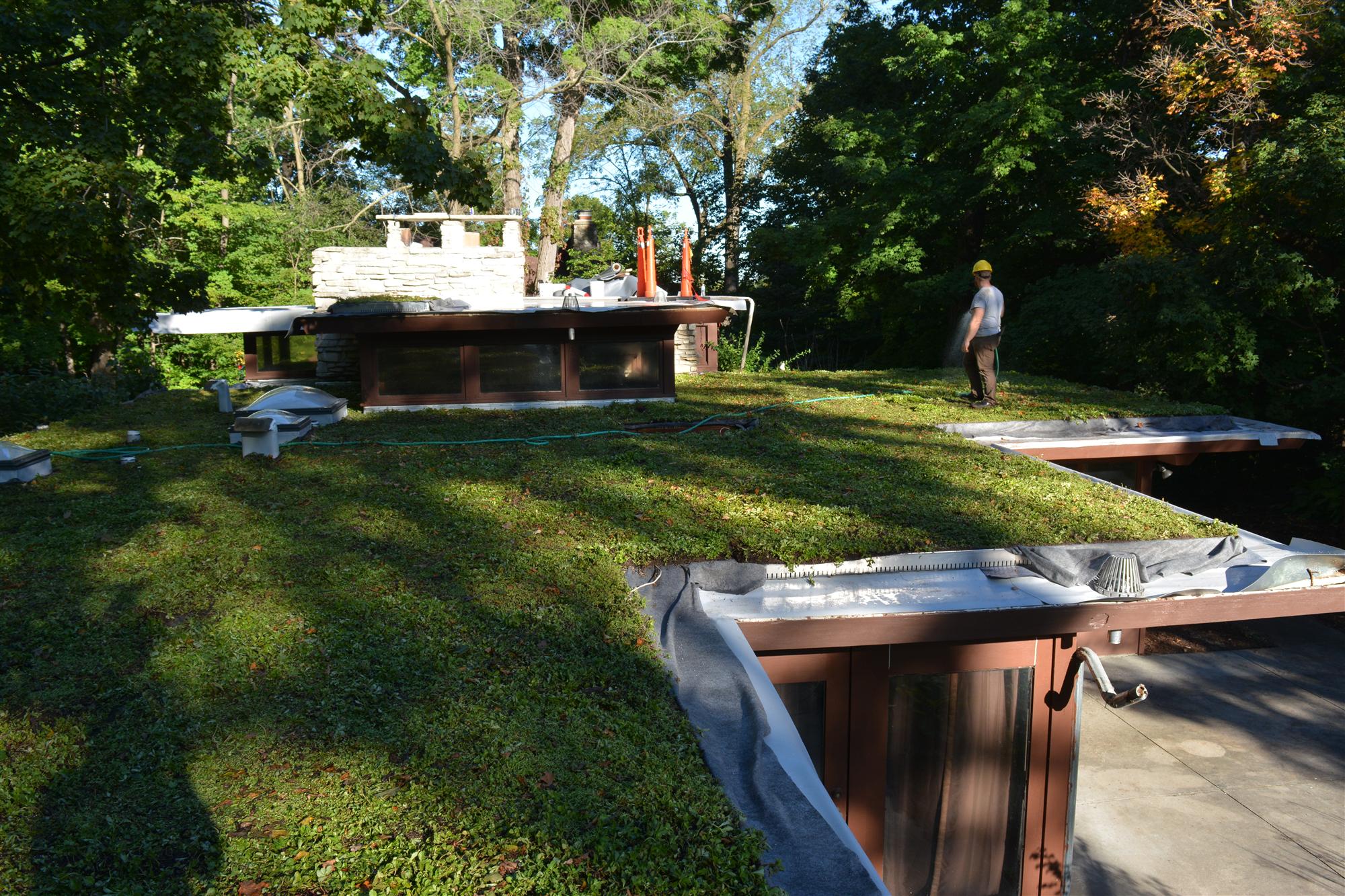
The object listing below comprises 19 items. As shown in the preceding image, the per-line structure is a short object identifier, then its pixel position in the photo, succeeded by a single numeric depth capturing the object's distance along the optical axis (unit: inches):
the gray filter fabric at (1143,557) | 241.8
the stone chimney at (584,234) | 1063.0
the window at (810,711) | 230.2
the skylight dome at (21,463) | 340.2
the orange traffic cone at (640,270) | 674.2
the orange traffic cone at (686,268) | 685.3
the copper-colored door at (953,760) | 235.8
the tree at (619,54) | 931.3
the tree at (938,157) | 818.2
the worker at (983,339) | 449.7
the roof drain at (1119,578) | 228.8
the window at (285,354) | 685.3
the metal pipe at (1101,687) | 198.4
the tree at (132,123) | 364.5
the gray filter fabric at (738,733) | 125.6
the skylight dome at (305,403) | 466.6
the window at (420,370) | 520.1
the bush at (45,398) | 607.5
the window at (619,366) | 539.2
